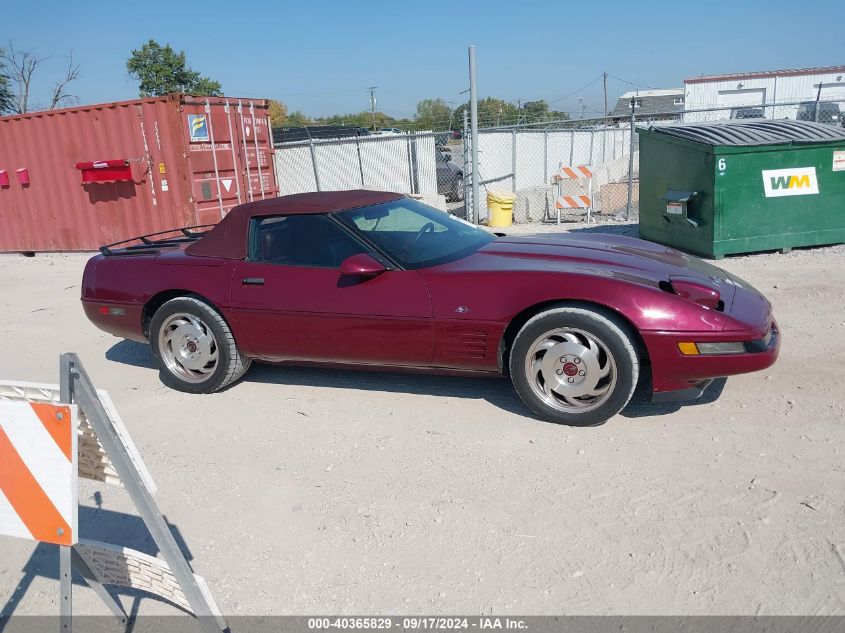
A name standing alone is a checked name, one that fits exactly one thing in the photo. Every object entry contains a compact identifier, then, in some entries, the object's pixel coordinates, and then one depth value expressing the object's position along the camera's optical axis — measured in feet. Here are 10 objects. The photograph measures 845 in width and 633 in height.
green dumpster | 27.84
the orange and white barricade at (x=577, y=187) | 39.91
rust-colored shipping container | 37.93
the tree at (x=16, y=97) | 82.89
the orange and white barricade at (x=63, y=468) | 7.27
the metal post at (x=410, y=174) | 53.88
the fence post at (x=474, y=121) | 37.88
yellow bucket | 41.86
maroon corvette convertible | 12.62
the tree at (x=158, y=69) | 122.52
